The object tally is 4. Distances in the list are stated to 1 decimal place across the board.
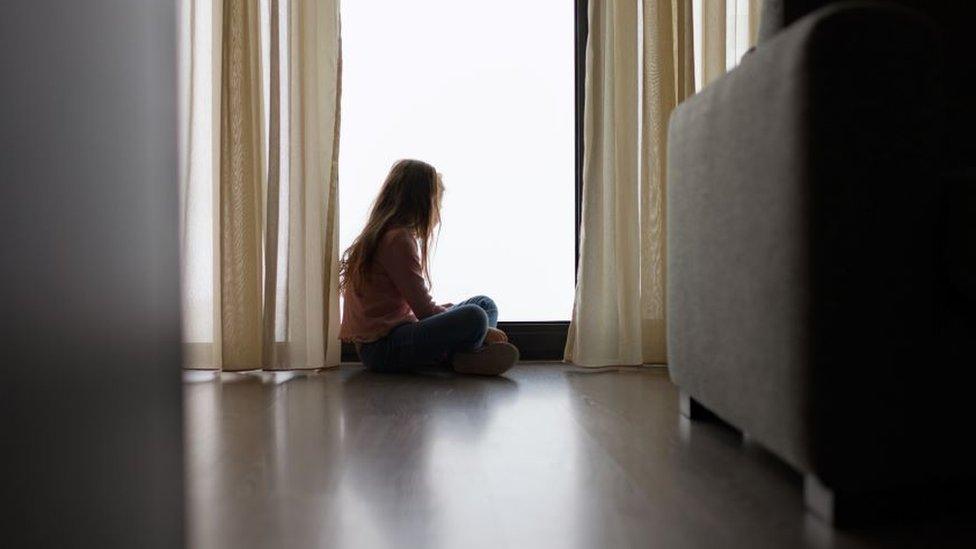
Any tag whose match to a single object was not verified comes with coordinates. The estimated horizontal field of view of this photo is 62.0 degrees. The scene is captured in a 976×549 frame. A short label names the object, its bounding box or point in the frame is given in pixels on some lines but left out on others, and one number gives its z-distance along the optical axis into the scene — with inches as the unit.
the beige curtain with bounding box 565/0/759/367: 102.0
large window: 115.0
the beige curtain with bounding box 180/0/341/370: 99.0
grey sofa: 36.4
